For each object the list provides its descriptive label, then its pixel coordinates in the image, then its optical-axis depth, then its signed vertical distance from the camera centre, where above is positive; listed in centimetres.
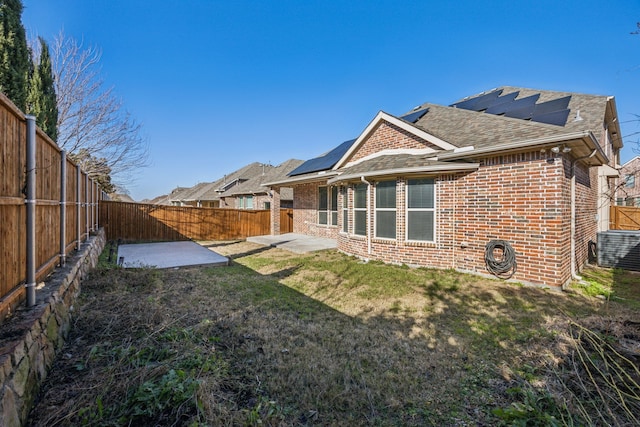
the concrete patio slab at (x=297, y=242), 1148 -145
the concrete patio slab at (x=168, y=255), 855 -160
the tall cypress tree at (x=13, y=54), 670 +393
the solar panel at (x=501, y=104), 1039 +428
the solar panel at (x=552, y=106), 855 +340
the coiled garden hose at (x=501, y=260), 662 -117
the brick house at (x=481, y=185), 625 +75
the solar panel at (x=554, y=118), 755 +275
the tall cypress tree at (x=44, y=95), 921 +401
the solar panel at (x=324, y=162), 1302 +261
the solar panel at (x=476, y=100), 1220 +518
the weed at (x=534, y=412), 216 -167
